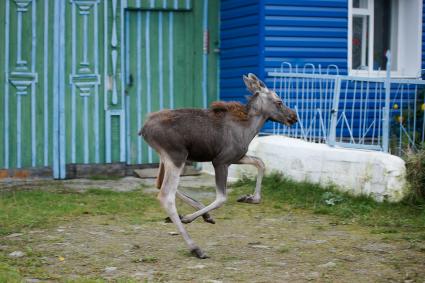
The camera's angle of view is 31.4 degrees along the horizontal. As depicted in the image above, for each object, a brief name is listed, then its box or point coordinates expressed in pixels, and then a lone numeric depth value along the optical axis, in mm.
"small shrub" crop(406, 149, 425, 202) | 8930
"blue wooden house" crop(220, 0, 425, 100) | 11180
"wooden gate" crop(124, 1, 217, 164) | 11766
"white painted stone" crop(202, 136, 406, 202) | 8977
